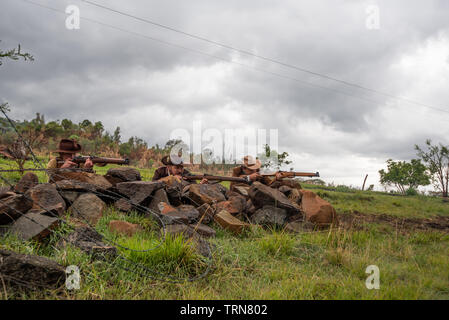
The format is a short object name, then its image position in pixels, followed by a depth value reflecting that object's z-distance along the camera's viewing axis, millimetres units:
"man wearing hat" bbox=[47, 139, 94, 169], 6435
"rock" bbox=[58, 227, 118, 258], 3080
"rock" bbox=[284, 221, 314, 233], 5331
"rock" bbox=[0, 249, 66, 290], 2354
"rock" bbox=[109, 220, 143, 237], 4242
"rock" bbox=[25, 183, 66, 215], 4633
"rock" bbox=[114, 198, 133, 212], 5262
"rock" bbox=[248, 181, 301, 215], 6027
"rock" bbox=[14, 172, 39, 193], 5488
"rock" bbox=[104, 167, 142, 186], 6469
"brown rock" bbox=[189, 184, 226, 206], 6309
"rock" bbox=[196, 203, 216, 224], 5609
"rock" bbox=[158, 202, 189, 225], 4504
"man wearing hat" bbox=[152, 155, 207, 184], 7793
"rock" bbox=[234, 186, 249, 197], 7259
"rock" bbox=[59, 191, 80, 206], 5090
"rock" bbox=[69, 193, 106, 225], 4789
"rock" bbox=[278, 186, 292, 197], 7629
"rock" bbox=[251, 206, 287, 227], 5629
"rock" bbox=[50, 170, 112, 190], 5629
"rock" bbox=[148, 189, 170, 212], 5492
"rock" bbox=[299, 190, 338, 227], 5836
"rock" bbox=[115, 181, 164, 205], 5535
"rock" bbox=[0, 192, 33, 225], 3672
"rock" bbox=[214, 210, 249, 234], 5172
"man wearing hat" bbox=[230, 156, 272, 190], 8258
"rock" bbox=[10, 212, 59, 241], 3400
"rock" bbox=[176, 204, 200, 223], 5289
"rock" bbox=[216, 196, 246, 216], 6238
